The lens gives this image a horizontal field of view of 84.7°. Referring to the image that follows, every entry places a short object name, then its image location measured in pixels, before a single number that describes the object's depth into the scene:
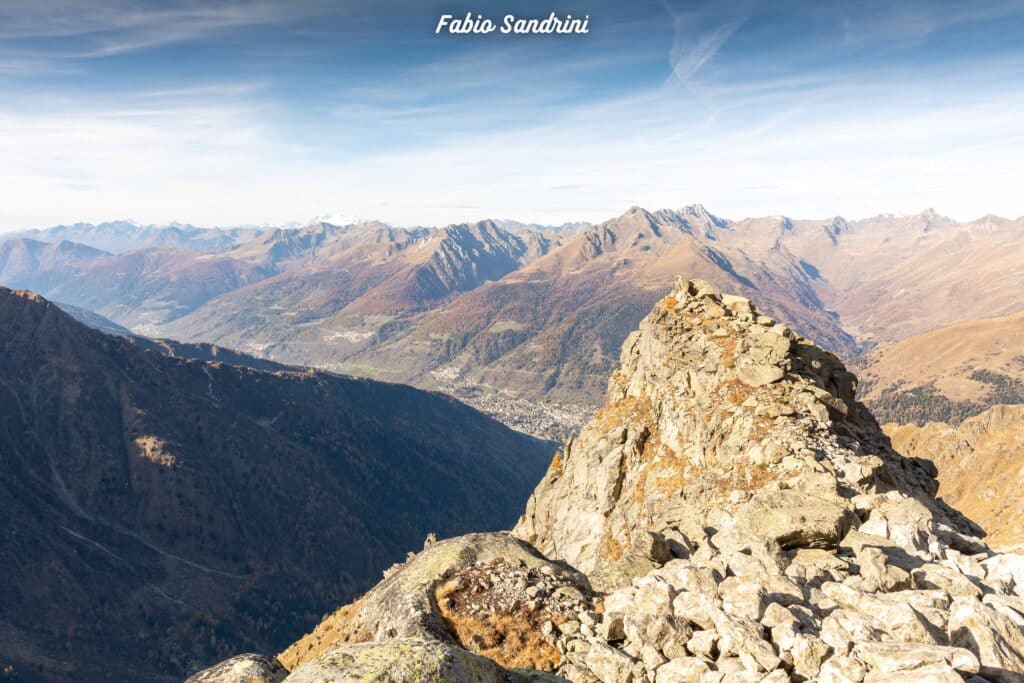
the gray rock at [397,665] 13.62
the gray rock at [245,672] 16.12
